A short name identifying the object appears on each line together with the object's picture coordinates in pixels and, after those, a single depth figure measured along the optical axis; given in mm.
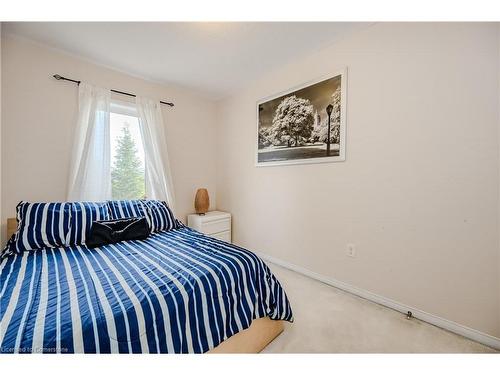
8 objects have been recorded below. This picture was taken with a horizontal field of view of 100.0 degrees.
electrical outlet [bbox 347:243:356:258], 1988
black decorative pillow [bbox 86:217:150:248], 1735
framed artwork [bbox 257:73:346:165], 2062
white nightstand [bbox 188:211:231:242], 2899
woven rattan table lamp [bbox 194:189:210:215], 3064
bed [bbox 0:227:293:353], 794
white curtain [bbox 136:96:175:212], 2652
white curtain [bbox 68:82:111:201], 2193
